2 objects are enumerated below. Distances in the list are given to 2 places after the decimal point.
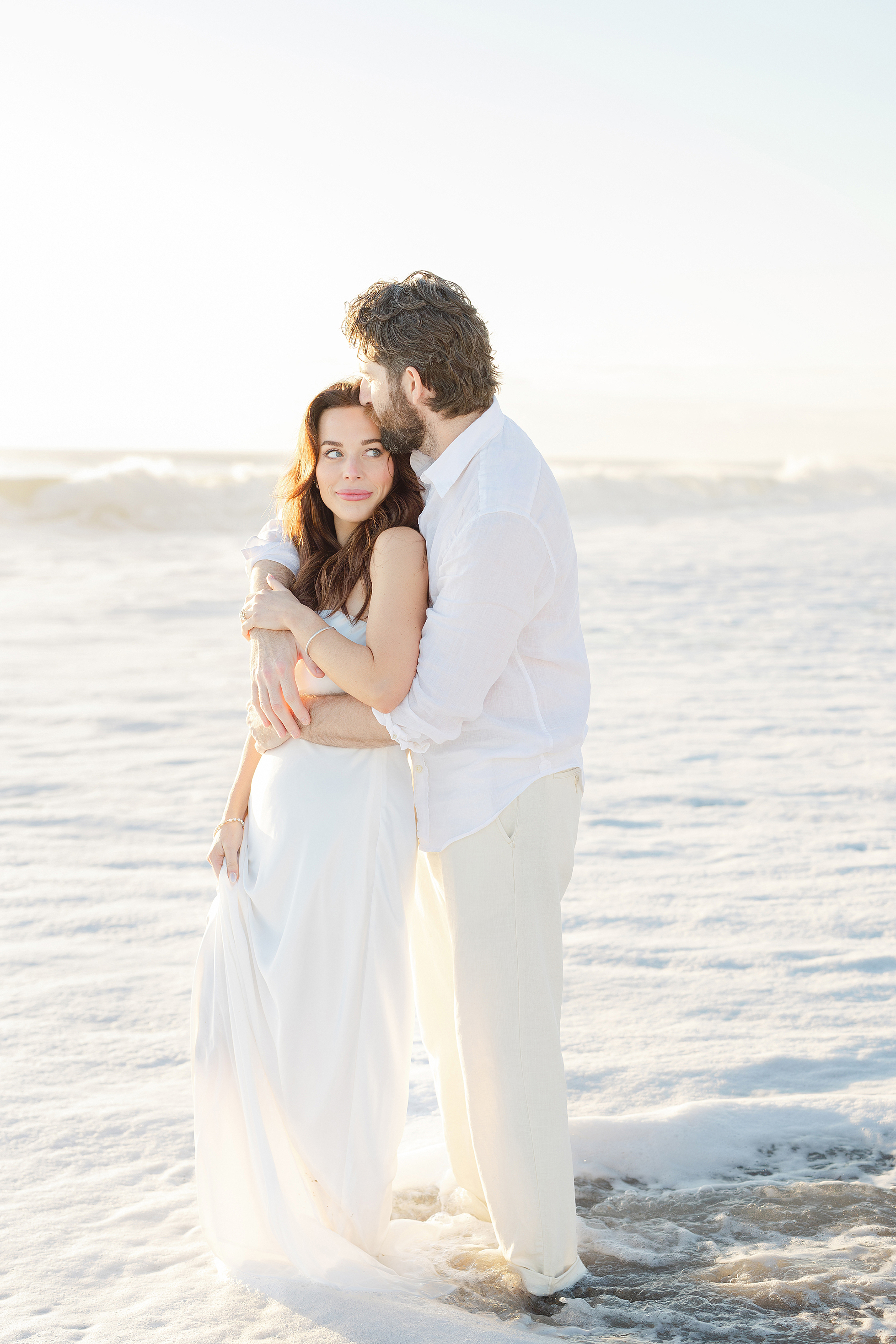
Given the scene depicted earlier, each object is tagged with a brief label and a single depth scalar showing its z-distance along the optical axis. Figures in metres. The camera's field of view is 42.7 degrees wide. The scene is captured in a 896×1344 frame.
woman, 2.48
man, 2.29
